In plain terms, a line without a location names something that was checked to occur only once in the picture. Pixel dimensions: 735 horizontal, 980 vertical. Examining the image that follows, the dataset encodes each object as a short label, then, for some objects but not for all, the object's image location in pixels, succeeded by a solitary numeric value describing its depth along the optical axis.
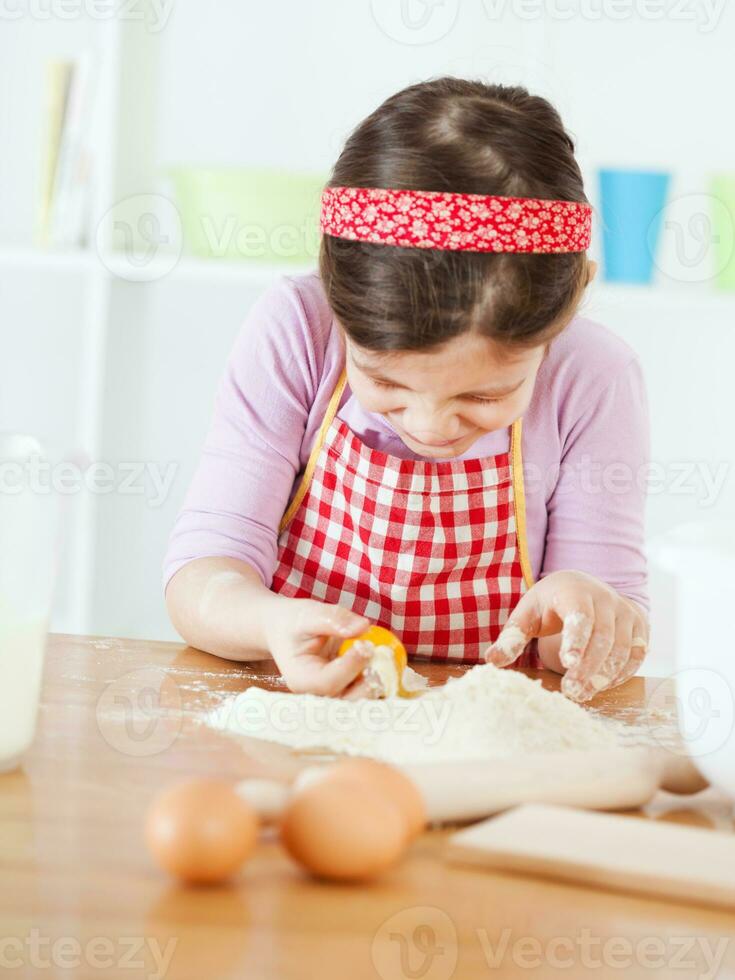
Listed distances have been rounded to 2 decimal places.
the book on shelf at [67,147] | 2.07
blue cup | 1.98
